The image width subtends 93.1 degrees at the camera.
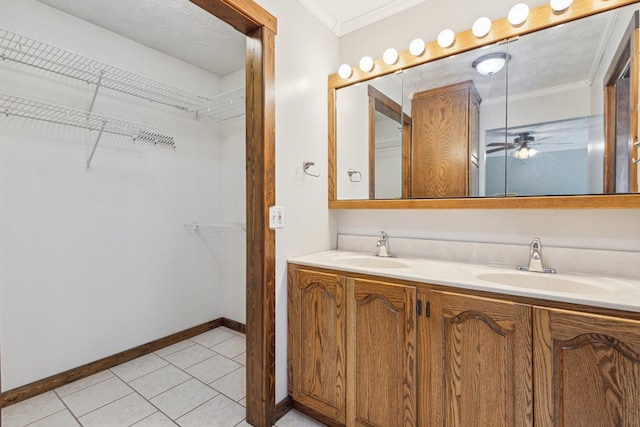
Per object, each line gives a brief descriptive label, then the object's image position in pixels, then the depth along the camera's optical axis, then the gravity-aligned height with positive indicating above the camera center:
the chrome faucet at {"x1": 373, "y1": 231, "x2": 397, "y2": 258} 1.95 -0.25
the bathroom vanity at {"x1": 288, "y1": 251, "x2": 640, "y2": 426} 0.97 -0.54
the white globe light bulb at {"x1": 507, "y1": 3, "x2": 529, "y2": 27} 1.48 +0.96
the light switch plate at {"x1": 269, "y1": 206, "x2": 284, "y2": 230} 1.65 -0.04
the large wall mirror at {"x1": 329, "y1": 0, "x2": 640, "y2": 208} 1.34 +0.49
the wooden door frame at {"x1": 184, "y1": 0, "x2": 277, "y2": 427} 1.61 -0.02
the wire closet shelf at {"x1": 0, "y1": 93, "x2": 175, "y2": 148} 1.85 +0.63
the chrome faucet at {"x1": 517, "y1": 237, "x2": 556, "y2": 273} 1.44 -0.25
